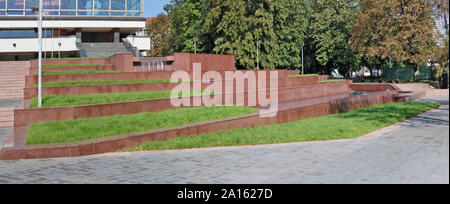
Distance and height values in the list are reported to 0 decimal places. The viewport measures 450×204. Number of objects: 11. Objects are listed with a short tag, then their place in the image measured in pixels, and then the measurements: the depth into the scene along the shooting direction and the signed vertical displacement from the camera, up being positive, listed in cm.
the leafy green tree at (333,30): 5388 +786
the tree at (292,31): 4862 +710
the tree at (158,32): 7100 +1015
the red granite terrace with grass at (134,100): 1043 -55
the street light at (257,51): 4014 +366
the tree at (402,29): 3947 +583
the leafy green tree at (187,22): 4603 +804
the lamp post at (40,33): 1368 +197
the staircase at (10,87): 1388 +10
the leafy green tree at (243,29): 3944 +589
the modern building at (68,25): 3688 +605
